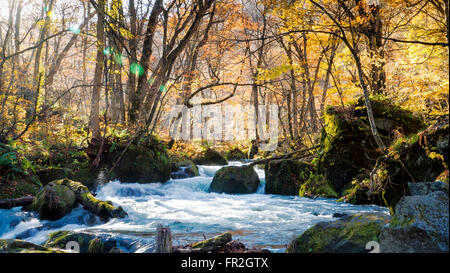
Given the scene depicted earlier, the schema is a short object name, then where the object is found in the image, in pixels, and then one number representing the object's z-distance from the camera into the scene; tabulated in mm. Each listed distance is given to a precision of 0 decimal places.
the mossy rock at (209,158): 15641
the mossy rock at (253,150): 18438
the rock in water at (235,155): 18917
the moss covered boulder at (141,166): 10281
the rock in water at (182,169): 12109
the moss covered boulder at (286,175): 9211
